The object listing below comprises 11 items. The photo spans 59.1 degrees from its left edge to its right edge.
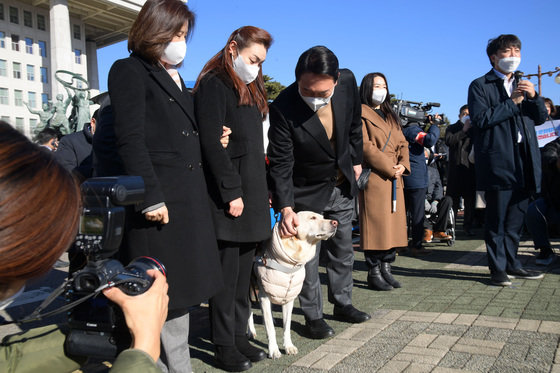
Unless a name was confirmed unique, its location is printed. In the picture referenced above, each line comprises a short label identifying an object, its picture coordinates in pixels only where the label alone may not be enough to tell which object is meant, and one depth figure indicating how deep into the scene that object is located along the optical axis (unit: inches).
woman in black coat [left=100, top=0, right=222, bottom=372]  98.5
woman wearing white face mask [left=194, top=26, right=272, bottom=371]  119.6
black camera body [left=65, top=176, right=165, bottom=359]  54.6
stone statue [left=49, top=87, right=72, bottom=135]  1277.2
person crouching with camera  41.1
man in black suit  146.2
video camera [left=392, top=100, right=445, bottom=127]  299.9
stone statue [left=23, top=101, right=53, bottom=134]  1346.0
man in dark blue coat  203.2
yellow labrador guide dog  133.2
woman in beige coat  205.9
